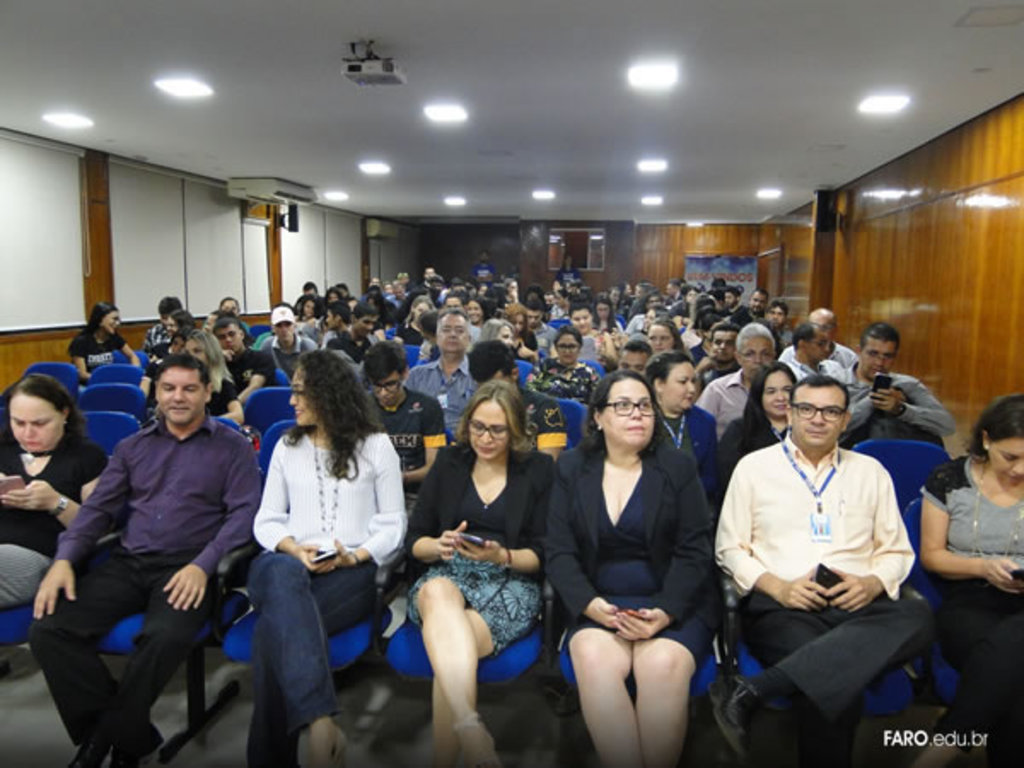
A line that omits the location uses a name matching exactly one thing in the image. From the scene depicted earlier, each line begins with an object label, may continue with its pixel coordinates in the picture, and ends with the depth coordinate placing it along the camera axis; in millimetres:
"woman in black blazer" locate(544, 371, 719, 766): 2258
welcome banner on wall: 19828
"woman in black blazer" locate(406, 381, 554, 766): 2348
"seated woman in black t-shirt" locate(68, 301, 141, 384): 6714
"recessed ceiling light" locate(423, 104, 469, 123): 6684
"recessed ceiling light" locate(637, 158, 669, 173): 9438
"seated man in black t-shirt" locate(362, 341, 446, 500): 3502
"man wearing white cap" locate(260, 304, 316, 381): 5871
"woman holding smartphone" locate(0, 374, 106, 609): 2754
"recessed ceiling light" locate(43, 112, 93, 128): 7211
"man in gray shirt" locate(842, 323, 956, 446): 3615
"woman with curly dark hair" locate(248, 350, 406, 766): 2311
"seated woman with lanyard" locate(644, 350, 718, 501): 3553
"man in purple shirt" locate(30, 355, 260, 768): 2441
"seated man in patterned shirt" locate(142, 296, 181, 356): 6242
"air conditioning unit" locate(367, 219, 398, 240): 18281
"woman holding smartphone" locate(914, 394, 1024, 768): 2193
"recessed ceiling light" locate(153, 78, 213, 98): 5902
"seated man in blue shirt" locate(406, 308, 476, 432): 4430
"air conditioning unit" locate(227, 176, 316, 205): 11366
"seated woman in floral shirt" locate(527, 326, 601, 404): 4730
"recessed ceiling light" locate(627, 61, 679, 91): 5340
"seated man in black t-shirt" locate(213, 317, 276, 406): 5039
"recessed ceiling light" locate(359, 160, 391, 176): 9938
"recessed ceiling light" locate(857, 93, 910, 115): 6117
